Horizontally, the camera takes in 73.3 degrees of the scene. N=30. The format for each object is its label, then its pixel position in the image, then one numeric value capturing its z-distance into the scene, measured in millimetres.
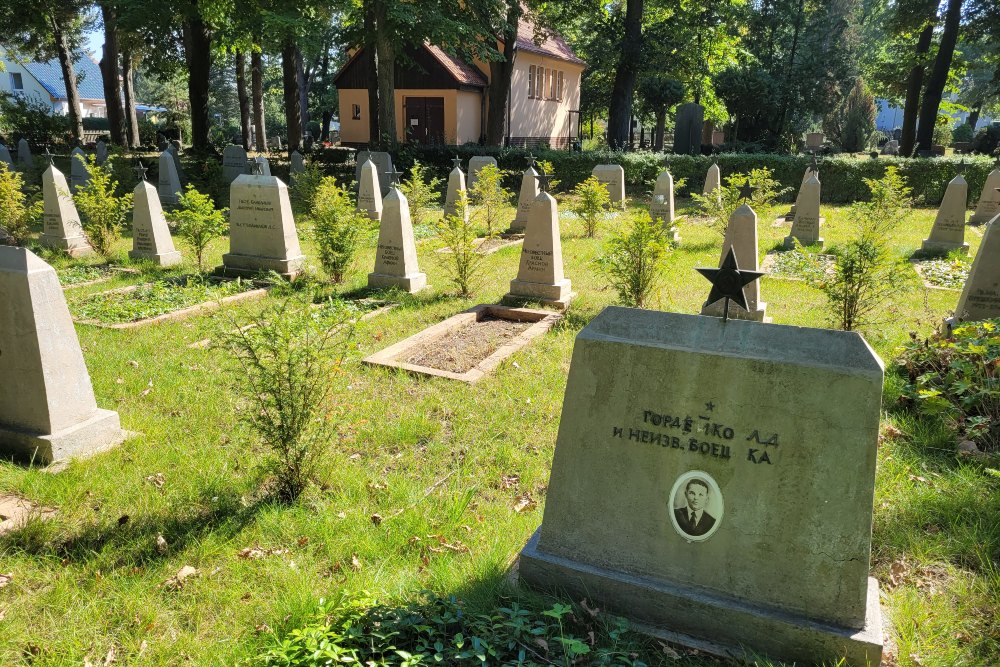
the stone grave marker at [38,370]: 4246
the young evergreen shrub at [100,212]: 10781
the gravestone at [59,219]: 11328
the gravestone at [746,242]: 7246
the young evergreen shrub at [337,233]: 9305
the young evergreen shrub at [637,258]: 7547
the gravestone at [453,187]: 15758
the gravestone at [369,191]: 16031
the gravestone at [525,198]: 14266
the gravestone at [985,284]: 6324
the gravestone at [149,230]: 10523
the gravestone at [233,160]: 21281
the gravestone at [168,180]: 17078
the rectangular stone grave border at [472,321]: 6207
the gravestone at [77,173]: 18594
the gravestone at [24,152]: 23047
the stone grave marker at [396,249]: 9234
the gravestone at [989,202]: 15203
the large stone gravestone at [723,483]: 2512
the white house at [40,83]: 61469
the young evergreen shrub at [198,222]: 9789
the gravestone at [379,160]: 19572
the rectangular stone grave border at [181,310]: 7391
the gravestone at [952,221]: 12508
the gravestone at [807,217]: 13188
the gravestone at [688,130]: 25484
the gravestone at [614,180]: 17922
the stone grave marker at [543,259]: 8688
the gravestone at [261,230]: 9797
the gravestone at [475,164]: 18516
